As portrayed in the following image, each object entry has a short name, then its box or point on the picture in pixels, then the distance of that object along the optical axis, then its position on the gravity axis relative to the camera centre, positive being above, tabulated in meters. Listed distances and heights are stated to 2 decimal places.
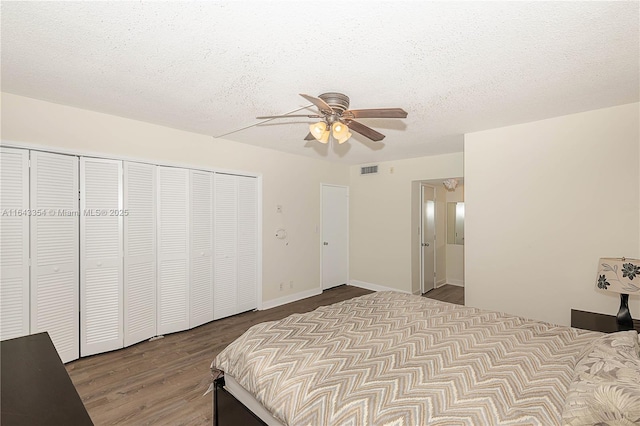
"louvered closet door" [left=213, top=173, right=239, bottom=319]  4.03 -0.43
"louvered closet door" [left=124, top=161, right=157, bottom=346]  3.23 -0.41
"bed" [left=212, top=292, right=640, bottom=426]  1.18 -0.80
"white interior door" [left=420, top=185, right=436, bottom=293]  5.37 -0.45
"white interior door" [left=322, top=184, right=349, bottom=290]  5.59 -0.40
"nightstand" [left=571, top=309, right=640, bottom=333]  2.44 -0.93
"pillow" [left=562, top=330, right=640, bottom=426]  1.04 -0.69
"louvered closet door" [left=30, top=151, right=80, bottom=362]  2.69 -0.33
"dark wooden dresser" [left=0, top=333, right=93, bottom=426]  0.99 -0.68
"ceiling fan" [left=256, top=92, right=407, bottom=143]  2.14 +0.75
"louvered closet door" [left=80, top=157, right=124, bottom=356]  2.96 -0.42
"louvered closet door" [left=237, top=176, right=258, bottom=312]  4.30 -0.40
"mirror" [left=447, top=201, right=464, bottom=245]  5.99 -0.17
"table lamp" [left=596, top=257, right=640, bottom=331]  2.28 -0.52
